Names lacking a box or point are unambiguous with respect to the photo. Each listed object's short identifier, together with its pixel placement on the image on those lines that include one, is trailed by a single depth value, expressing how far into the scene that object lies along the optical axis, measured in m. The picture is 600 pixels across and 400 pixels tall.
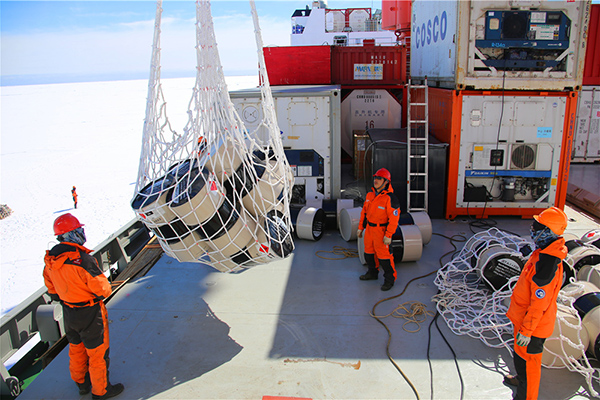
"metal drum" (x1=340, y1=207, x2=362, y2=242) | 7.57
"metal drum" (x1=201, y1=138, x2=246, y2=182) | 4.20
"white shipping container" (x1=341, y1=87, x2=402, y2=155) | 12.78
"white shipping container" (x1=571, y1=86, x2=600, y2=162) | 11.89
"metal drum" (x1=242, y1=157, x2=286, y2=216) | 4.51
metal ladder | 8.52
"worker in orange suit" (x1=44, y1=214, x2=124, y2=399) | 3.79
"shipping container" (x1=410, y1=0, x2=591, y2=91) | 7.92
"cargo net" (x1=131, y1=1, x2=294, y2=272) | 4.13
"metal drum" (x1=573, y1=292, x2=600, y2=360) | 4.35
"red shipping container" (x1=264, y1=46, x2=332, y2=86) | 12.68
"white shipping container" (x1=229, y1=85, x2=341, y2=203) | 8.50
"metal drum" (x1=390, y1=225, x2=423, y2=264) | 6.73
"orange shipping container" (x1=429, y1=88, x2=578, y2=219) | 8.36
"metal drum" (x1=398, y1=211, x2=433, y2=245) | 7.39
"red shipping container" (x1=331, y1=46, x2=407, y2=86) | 12.82
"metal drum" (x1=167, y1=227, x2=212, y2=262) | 4.45
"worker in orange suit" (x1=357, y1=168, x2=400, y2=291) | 5.80
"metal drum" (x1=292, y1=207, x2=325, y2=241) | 7.83
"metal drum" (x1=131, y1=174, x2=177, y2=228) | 4.14
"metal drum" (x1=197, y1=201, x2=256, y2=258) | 4.35
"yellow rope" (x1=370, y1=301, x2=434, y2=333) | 5.29
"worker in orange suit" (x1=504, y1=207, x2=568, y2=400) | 3.48
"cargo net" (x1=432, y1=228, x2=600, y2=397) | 4.31
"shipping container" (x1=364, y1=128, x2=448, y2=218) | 8.72
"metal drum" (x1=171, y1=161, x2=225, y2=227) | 4.05
